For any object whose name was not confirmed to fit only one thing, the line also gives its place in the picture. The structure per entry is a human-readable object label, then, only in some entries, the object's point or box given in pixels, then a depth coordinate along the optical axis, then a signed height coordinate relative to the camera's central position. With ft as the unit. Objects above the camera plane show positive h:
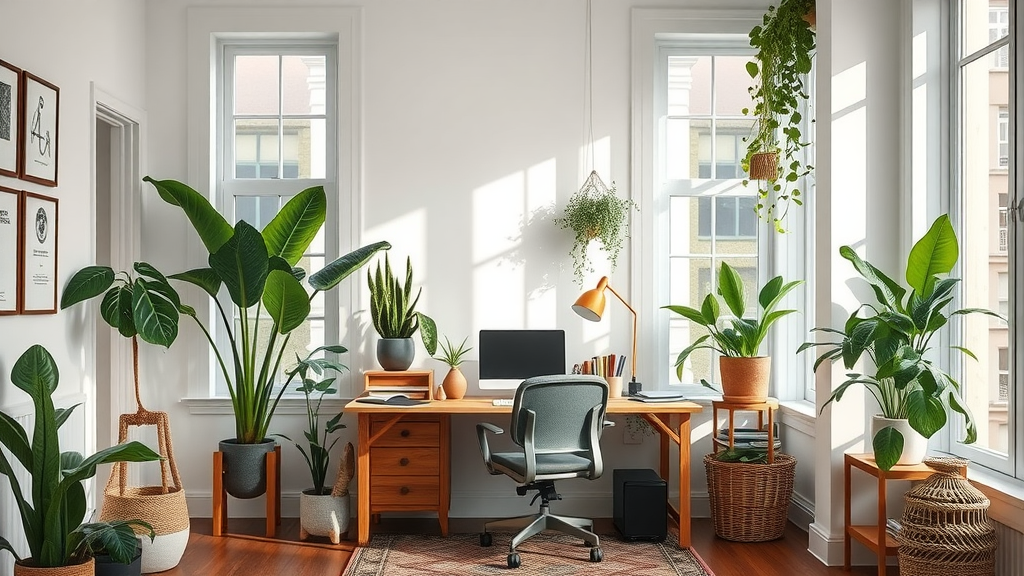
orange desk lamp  14.75 -0.26
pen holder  14.89 -1.67
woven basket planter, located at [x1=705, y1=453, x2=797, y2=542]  14.01 -3.39
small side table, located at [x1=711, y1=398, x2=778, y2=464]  14.19 -1.96
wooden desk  13.76 -2.37
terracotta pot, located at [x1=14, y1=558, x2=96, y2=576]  9.89 -3.25
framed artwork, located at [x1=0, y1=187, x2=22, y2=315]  10.88 +0.49
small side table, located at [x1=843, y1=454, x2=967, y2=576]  11.09 -3.09
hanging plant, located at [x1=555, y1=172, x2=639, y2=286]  15.37 +1.25
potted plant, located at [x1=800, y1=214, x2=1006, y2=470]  10.45 -0.74
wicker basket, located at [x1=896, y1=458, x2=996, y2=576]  10.10 -2.82
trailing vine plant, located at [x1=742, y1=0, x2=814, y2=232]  13.55 +3.48
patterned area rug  12.50 -4.07
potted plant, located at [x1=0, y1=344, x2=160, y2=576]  10.00 -2.39
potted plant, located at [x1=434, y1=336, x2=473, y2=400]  14.80 -1.57
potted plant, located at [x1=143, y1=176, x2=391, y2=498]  13.43 +0.17
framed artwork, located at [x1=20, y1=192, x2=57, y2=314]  11.43 +0.47
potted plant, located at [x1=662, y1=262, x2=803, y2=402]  14.39 -0.79
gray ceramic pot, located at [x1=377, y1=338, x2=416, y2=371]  14.82 -1.11
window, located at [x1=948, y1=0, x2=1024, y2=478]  10.69 +0.89
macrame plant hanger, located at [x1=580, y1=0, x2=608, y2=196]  15.98 +3.62
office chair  12.59 -2.23
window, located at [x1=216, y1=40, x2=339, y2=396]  16.30 +3.13
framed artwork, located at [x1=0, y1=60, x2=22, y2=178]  10.80 +2.16
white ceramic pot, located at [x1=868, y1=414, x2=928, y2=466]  11.39 -2.02
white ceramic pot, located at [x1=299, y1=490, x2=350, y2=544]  14.10 -3.72
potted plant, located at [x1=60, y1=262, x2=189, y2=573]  12.32 -1.87
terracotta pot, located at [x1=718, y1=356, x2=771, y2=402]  14.37 -1.47
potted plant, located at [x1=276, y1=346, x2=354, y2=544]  14.15 -3.37
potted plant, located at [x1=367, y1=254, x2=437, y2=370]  14.85 -0.57
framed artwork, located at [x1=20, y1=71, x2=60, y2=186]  11.36 +2.15
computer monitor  15.07 -1.16
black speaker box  14.03 -3.58
